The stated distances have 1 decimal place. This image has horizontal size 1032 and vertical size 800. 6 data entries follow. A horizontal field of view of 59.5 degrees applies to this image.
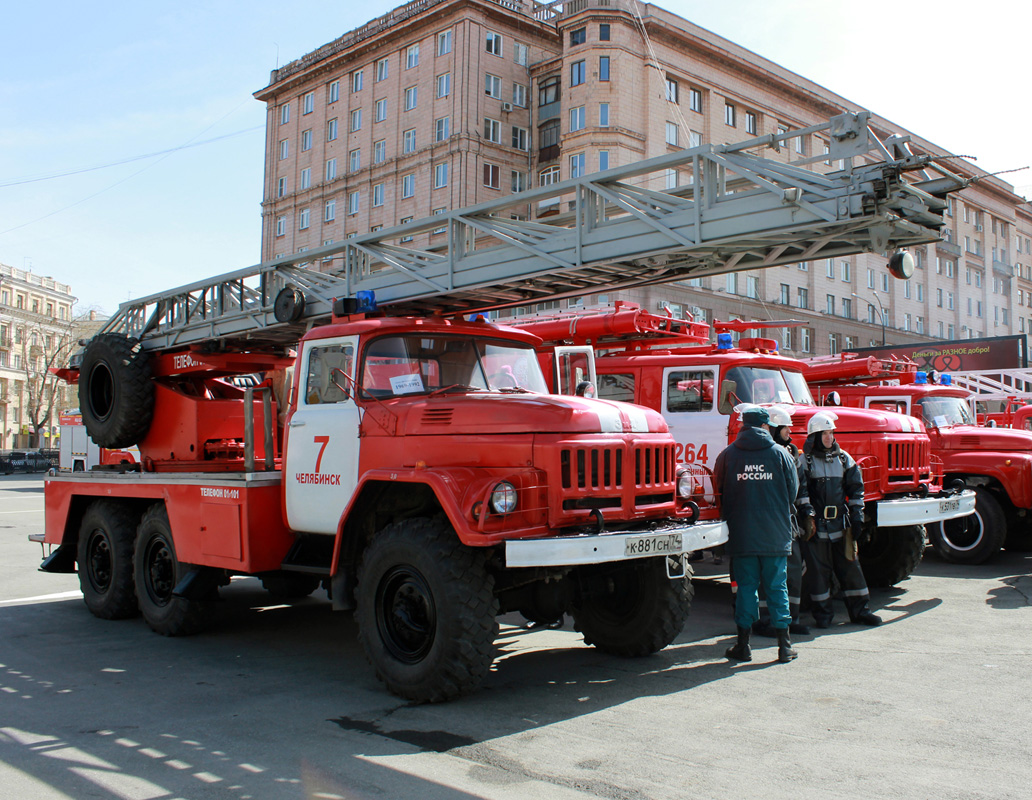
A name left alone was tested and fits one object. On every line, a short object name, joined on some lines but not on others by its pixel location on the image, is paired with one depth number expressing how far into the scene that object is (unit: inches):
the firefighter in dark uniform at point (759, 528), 263.1
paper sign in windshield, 256.7
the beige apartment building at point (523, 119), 1606.8
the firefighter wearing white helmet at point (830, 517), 312.3
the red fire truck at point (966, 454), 458.9
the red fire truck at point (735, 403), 362.6
